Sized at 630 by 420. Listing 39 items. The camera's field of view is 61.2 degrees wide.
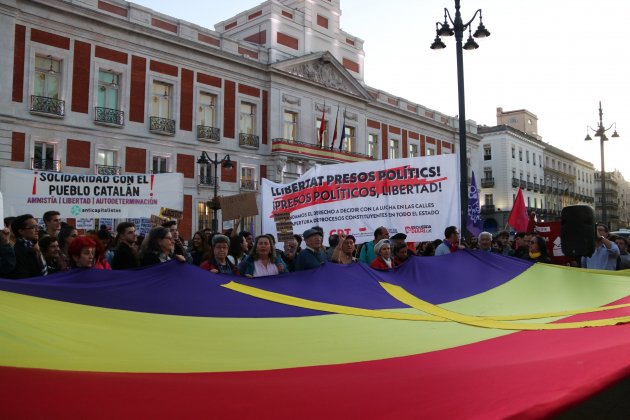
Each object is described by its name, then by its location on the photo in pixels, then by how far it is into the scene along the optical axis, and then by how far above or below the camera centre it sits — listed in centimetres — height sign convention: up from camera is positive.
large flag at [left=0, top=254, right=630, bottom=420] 214 -66
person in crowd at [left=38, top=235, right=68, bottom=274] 564 -20
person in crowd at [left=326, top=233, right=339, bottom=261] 974 -12
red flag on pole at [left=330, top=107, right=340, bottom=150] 3563 +672
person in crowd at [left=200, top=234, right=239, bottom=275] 606 -25
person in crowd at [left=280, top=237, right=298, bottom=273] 906 -30
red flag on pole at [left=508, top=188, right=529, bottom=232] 1348 +45
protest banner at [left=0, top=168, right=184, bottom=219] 1115 +90
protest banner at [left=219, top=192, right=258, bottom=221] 1001 +55
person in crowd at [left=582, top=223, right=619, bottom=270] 818 -30
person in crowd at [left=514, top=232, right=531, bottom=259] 928 -17
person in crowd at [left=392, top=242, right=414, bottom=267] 762 -26
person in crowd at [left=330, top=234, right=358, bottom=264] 689 -21
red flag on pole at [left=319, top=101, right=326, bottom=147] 3509 +707
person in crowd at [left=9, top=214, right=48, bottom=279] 508 -17
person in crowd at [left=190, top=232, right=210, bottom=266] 863 -22
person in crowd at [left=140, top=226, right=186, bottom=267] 554 -14
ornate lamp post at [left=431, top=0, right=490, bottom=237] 1220 +374
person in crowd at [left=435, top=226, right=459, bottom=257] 848 -9
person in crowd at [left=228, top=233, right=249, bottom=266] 672 -19
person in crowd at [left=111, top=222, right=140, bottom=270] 556 -24
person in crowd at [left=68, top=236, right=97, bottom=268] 495 -17
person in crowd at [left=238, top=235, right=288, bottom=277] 612 -31
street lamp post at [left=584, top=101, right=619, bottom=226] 2206 +426
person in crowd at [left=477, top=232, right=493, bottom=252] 879 -9
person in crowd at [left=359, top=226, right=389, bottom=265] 815 -21
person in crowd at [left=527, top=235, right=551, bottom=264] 842 -23
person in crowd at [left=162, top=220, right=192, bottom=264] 704 -11
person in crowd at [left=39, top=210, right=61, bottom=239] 675 +14
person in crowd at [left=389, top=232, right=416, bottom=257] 787 -6
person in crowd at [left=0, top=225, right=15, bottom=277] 486 -25
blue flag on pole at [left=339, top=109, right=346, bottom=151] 3550 +686
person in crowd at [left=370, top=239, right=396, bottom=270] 710 -28
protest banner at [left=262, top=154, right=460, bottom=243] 916 +68
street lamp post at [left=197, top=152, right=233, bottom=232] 1885 +301
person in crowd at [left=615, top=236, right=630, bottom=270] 851 -30
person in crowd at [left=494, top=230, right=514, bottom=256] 1168 -15
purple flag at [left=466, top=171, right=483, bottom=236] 1310 +61
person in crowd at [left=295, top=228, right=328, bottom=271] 643 -23
